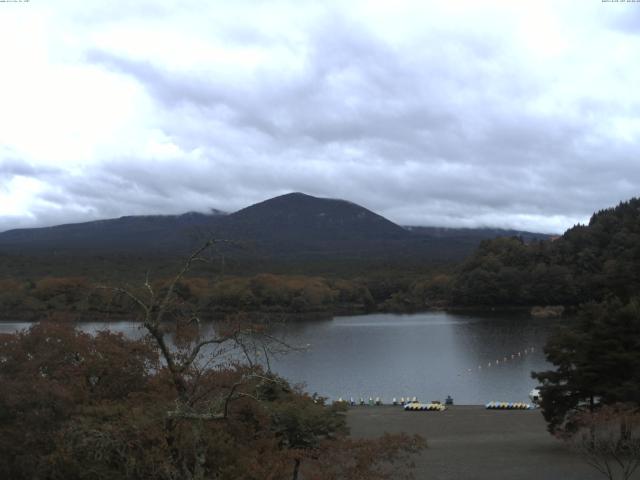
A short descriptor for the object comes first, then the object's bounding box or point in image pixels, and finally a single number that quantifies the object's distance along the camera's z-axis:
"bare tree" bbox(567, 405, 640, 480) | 13.28
